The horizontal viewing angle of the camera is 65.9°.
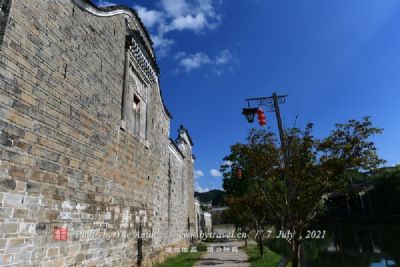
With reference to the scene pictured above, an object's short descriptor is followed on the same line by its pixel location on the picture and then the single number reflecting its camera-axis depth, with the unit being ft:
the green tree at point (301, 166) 23.50
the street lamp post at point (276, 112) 24.15
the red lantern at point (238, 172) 29.34
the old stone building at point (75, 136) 14.40
